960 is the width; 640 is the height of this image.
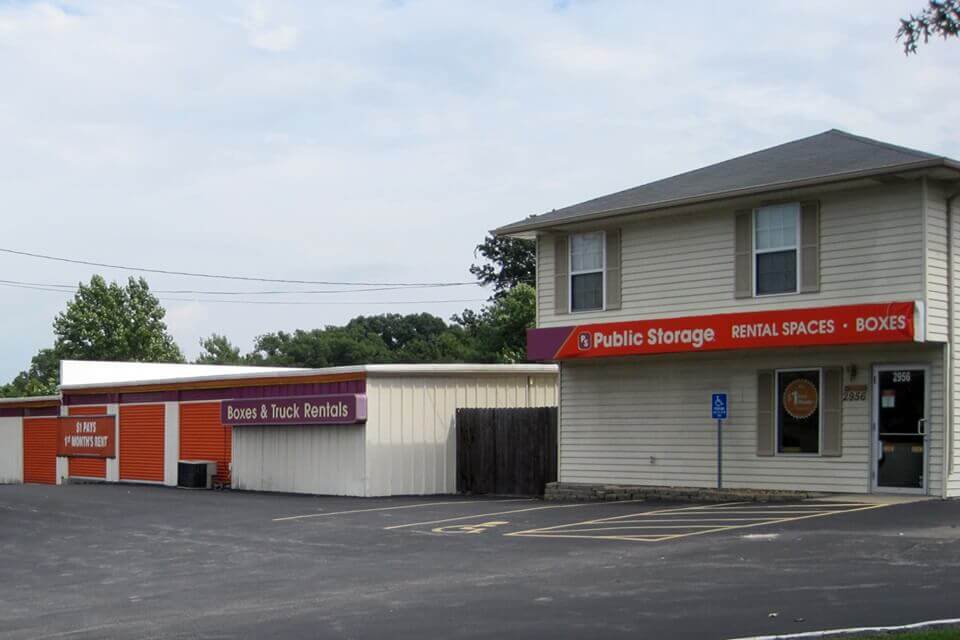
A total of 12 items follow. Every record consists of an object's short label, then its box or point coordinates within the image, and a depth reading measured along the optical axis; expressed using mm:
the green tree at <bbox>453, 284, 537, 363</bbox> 53000
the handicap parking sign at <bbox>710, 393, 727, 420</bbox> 22344
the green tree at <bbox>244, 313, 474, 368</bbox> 91500
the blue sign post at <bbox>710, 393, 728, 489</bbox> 22344
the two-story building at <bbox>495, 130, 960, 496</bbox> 20438
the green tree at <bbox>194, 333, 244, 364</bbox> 115912
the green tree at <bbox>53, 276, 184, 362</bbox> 72562
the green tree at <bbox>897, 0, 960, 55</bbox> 8969
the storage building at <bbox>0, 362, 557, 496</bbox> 28375
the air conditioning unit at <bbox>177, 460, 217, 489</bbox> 33906
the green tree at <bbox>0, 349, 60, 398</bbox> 68250
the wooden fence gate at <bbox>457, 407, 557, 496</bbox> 27469
